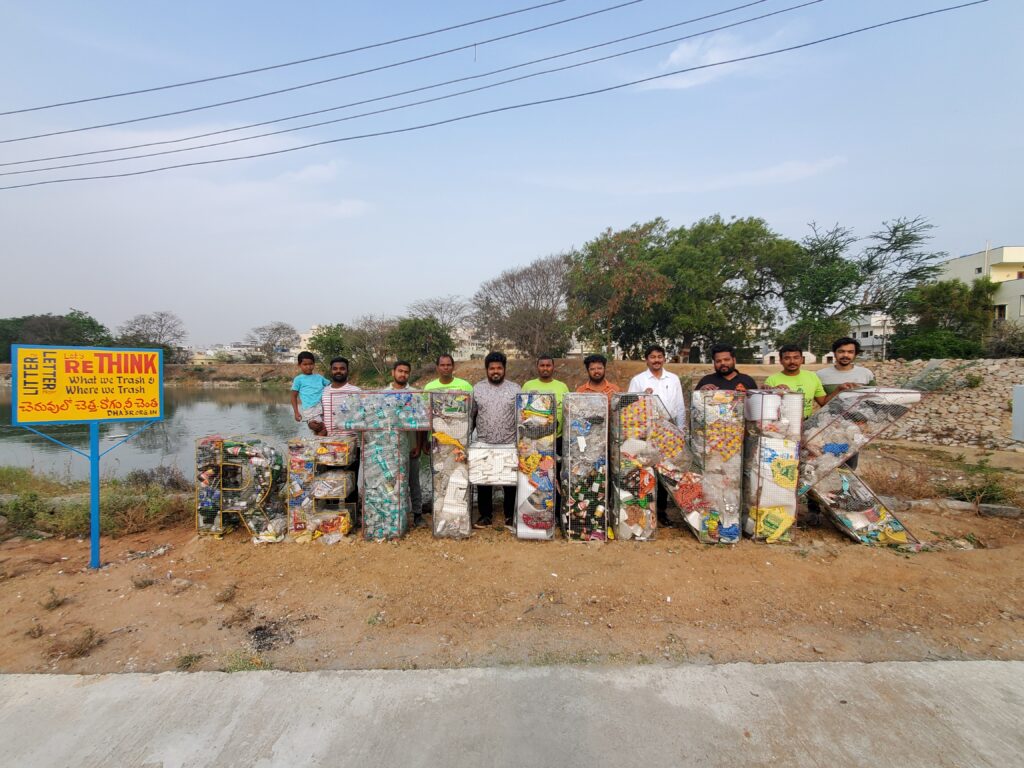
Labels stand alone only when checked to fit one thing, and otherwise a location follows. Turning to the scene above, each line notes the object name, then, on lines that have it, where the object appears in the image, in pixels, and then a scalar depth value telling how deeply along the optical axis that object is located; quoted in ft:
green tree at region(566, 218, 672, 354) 76.79
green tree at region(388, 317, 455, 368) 111.96
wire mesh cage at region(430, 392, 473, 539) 13.93
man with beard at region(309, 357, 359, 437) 15.31
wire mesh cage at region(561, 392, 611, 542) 13.57
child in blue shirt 17.13
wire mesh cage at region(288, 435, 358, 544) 13.84
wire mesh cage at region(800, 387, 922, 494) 12.94
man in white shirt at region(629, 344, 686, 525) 15.44
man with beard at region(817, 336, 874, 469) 15.01
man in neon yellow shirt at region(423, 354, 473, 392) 15.75
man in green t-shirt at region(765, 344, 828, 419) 14.94
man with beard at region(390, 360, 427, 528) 15.66
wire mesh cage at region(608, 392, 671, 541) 13.51
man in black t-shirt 14.83
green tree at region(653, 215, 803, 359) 79.30
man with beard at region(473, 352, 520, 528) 14.94
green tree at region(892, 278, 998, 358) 71.87
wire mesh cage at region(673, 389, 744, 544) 13.38
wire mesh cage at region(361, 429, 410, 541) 13.91
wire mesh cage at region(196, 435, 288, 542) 14.01
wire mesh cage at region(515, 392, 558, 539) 13.64
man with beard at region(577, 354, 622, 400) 15.71
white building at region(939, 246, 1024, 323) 95.40
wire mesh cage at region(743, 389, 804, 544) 13.33
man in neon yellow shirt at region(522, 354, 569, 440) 15.59
